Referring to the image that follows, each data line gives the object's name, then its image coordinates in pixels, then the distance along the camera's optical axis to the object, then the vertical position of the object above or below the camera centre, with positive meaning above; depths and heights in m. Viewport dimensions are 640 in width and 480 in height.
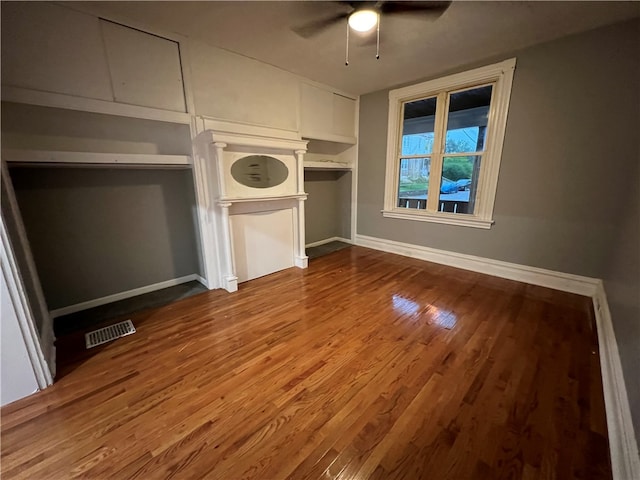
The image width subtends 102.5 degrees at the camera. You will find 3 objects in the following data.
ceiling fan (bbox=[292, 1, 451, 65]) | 1.83 +1.23
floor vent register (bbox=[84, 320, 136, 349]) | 2.00 -1.20
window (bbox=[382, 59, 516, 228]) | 3.00 +0.45
